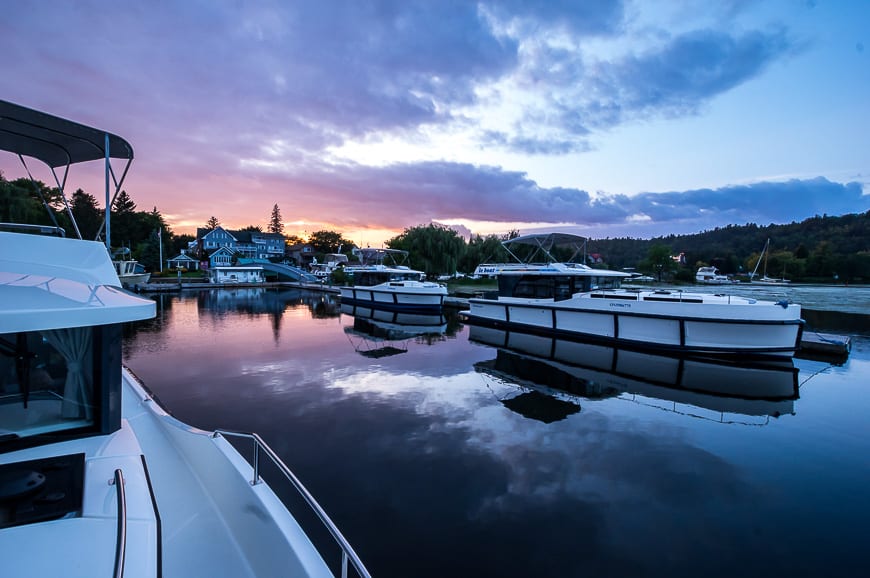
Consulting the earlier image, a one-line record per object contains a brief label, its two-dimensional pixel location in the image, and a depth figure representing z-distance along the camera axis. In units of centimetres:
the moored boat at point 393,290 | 2692
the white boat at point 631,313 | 1350
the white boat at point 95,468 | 253
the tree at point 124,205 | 7256
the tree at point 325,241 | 9231
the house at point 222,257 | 7206
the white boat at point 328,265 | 6108
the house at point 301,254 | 8832
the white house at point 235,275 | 5853
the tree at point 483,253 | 5203
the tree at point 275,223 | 12306
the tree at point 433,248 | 4688
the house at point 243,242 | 7788
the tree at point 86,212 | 4640
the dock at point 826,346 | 1472
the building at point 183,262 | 6999
